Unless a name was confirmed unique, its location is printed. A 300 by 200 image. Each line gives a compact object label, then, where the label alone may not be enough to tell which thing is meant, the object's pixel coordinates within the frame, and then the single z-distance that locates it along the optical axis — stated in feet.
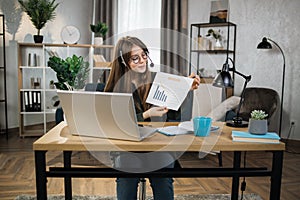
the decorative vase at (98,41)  15.07
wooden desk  4.16
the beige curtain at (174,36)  15.62
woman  5.49
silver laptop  4.05
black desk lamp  5.07
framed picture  14.80
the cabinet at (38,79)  14.44
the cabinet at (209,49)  14.80
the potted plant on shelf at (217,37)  14.61
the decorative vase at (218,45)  14.55
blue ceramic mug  4.67
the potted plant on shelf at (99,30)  15.08
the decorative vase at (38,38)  14.25
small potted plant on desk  4.72
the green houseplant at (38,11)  13.97
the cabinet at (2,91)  14.55
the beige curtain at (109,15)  17.02
